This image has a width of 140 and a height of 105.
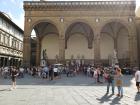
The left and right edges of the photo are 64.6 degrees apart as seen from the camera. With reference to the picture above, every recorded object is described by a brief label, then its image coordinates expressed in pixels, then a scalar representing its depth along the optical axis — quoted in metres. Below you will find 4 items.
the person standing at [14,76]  6.16
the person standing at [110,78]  5.06
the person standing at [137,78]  5.42
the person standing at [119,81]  4.68
